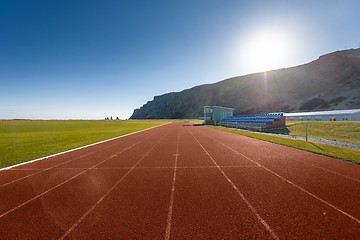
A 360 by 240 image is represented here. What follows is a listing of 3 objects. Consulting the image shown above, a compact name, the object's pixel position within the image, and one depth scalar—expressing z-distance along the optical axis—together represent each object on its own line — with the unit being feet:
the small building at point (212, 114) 188.34
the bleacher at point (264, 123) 104.41
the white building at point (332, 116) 139.90
